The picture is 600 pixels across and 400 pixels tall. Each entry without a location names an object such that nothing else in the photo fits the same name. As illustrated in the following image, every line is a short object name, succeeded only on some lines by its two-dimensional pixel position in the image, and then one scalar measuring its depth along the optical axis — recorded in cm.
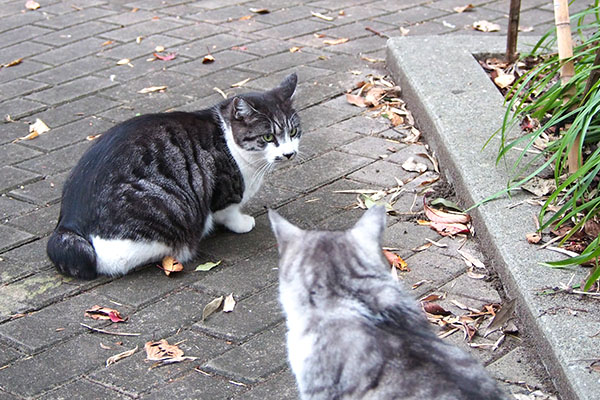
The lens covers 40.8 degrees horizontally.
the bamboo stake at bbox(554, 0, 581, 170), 414
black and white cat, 377
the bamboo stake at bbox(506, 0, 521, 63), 517
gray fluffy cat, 224
